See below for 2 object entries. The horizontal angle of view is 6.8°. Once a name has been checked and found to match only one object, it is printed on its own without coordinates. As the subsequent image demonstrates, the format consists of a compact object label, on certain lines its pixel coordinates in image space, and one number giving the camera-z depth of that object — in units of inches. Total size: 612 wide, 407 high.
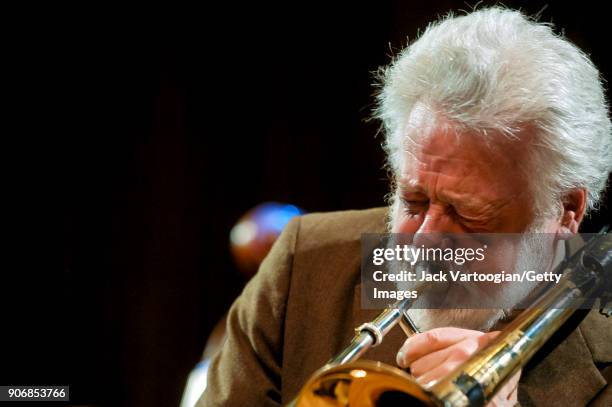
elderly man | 170.9
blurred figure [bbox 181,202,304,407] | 192.6
